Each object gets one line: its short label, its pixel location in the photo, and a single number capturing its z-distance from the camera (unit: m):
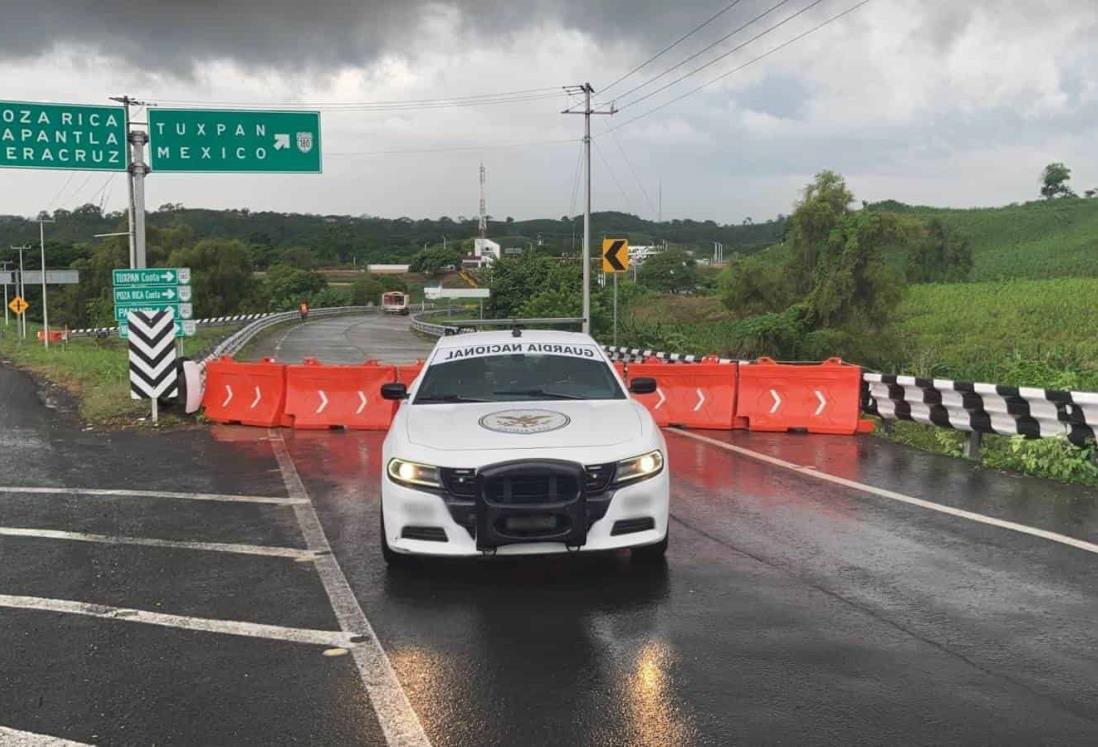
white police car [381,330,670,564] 5.68
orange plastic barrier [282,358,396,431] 14.28
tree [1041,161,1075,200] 162.50
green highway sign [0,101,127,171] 17.42
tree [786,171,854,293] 31.77
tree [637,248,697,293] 92.38
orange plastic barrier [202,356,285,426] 14.59
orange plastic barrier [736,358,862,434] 12.95
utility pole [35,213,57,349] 49.81
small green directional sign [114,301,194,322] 16.41
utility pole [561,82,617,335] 32.91
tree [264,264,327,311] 113.25
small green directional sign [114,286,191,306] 16.31
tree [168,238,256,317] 95.50
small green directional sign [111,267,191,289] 16.30
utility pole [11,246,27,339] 54.99
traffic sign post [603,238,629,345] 25.11
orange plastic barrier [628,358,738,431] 13.58
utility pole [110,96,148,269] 17.02
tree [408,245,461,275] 146.12
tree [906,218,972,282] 69.18
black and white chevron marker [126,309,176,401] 14.77
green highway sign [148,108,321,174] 18.27
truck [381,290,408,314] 89.00
